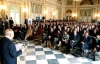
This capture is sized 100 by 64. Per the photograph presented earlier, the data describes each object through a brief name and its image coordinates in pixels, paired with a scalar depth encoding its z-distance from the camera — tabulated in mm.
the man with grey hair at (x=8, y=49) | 1242
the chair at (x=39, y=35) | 4491
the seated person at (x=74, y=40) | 3285
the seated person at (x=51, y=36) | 3932
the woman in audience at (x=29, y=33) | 4344
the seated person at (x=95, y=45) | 3009
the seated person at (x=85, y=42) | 3078
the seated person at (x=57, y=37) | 3772
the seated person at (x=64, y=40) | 3570
